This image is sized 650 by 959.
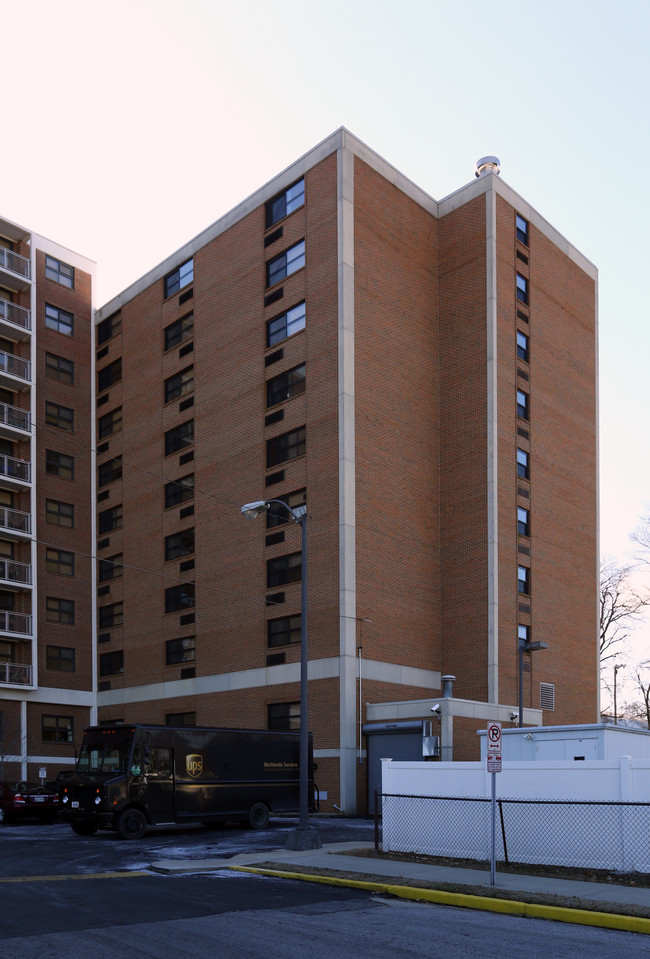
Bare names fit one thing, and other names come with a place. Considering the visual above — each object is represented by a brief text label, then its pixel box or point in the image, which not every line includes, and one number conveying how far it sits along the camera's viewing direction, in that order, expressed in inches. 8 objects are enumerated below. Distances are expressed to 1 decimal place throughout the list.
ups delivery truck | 995.9
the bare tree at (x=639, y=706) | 3132.4
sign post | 608.4
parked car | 1229.7
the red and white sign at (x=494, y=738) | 610.2
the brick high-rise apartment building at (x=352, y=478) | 1608.0
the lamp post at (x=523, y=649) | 1467.8
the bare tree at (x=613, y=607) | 2684.5
